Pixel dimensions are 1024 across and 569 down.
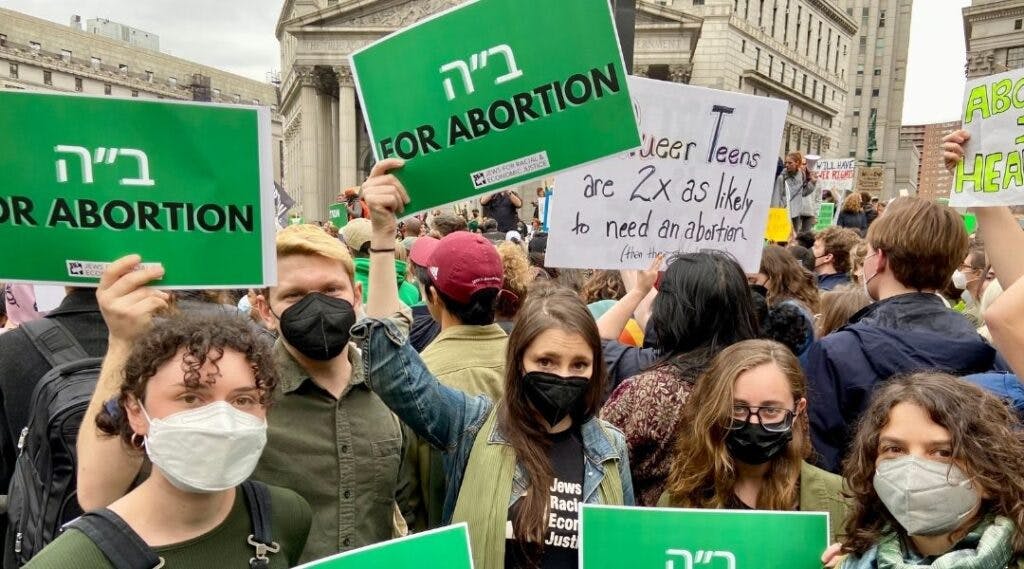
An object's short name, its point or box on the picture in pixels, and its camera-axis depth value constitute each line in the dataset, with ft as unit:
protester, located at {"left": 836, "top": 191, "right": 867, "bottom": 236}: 39.91
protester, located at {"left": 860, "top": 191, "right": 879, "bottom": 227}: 46.80
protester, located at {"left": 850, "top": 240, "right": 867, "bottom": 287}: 15.31
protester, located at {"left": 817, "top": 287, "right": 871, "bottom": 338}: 12.37
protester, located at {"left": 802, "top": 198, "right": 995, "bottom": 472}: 9.23
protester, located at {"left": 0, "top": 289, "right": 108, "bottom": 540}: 7.73
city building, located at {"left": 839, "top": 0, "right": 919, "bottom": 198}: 304.09
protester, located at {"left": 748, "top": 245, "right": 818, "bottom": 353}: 15.15
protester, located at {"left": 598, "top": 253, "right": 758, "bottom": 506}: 8.54
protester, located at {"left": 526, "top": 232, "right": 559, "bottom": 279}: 19.90
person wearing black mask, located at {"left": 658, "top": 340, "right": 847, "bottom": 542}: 7.56
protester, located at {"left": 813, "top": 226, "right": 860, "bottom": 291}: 20.48
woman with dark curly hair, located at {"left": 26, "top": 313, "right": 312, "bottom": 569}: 5.62
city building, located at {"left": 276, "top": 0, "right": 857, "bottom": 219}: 146.82
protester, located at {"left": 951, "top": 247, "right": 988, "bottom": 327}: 18.65
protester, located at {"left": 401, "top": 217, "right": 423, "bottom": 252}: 29.08
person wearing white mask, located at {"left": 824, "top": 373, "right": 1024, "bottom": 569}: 6.04
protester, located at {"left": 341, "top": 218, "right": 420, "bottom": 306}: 17.61
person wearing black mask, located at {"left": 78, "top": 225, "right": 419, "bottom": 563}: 7.54
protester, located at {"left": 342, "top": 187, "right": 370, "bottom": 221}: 34.47
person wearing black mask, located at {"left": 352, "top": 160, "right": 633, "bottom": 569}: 7.18
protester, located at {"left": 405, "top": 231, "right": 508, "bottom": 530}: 8.74
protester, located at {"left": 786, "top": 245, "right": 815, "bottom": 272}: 23.68
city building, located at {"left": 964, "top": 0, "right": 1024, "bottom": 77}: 128.06
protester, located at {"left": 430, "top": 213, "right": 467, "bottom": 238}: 24.26
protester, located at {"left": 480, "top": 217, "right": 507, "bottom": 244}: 40.01
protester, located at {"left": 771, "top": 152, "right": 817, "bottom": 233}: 35.04
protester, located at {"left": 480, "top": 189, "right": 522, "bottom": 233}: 46.68
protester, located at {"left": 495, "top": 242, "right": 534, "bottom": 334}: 12.13
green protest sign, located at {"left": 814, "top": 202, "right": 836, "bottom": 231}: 40.91
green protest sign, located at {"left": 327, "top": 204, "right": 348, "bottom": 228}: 43.28
